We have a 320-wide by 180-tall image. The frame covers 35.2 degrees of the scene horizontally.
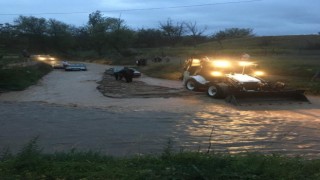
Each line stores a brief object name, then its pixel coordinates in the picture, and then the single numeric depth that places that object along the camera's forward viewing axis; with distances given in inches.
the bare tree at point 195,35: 4724.7
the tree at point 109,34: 4443.9
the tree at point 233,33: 4913.9
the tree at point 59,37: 4813.0
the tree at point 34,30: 4717.0
